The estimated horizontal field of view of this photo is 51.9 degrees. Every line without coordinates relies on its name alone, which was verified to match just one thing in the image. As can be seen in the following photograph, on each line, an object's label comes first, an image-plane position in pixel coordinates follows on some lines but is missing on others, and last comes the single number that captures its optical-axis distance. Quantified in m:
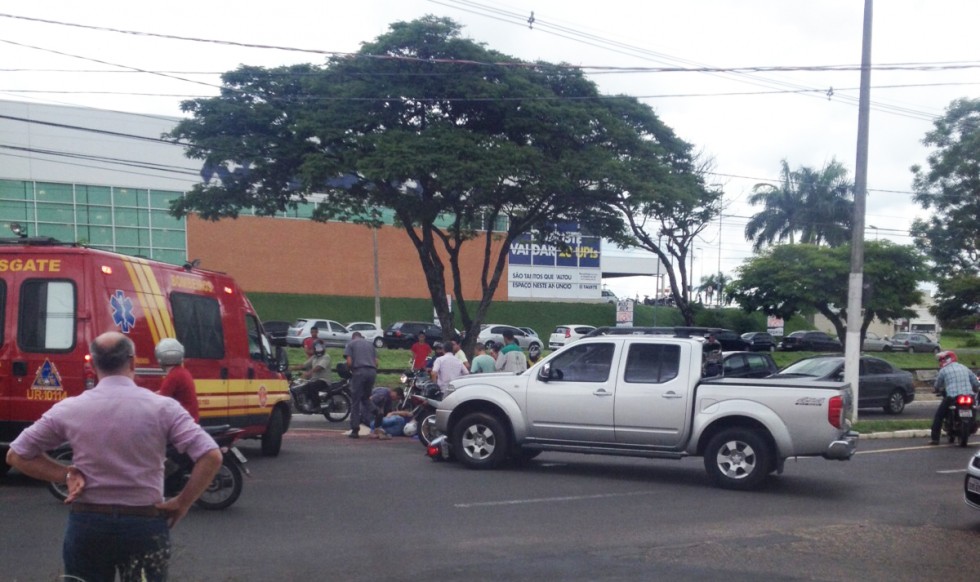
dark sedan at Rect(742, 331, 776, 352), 49.59
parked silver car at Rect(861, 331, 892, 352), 64.32
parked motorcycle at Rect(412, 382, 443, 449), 15.29
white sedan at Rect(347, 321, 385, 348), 47.47
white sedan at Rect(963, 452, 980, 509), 9.76
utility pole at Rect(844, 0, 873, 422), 19.28
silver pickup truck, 11.70
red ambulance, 10.80
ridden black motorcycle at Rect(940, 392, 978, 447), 17.14
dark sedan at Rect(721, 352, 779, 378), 22.03
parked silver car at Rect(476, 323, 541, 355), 49.28
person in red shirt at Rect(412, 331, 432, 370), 20.17
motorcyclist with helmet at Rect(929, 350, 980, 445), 16.98
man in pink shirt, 4.15
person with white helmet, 9.30
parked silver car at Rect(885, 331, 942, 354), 64.69
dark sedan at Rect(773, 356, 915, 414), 24.61
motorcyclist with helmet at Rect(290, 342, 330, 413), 18.91
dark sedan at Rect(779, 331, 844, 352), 56.25
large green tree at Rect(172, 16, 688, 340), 24.19
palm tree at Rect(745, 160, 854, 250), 56.16
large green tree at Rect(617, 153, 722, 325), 25.94
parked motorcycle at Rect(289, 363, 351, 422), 18.97
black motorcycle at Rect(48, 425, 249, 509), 9.43
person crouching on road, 16.77
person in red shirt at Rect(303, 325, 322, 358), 18.72
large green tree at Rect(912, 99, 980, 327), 40.47
